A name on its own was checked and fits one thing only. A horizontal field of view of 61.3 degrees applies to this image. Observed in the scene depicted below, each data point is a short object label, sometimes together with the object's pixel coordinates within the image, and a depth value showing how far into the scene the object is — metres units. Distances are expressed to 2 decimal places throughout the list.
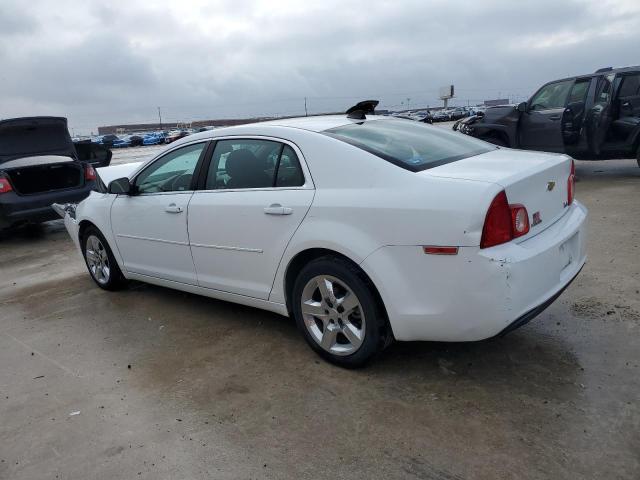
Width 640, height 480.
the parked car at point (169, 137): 51.95
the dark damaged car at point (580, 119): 8.95
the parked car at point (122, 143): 51.46
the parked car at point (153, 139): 52.64
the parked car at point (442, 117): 56.56
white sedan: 2.76
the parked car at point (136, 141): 52.74
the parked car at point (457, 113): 59.78
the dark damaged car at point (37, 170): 8.02
